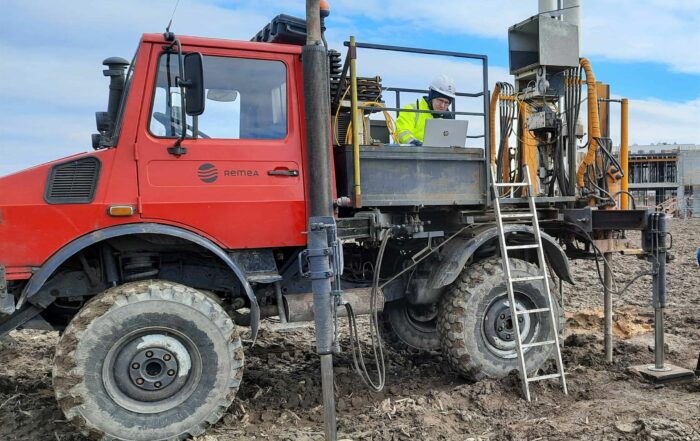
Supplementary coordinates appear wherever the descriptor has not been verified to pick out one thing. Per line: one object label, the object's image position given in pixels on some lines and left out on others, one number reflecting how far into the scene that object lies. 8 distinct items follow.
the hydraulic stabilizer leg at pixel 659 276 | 5.60
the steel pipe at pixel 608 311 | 5.94
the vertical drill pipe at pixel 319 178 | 3.82
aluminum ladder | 4.93
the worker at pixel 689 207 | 36.16
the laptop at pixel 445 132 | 5.17
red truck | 4.06
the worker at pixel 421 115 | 5.39
